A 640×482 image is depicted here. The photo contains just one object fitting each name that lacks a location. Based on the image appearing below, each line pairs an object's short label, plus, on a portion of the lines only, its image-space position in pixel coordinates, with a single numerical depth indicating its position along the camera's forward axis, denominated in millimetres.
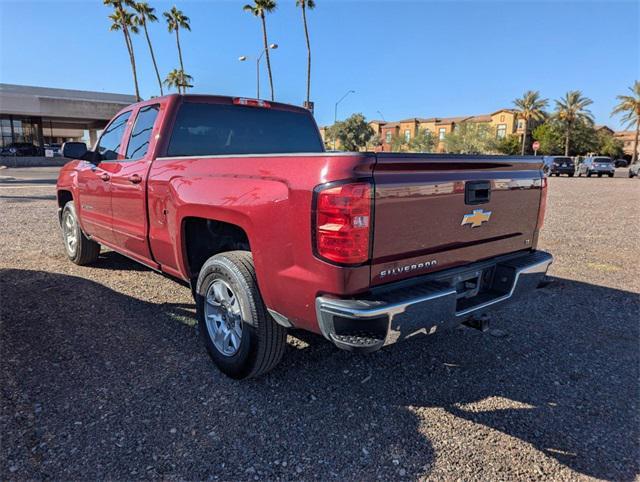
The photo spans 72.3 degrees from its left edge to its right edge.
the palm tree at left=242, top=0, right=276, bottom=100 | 36562
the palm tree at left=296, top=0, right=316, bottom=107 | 35119
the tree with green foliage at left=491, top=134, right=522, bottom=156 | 64075
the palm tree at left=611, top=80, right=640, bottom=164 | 53781
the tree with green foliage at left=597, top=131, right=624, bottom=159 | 78444
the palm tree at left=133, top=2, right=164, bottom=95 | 39925
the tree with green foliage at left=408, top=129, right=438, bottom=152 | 66312
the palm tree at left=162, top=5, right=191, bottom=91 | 44281
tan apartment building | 75312
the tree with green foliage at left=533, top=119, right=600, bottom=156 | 69375
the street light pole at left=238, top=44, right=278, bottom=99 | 29820
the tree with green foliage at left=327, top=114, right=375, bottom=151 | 64038
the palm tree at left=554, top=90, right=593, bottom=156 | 63562
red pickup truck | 2238
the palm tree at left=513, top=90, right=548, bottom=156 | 66250
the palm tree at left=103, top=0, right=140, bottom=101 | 36812
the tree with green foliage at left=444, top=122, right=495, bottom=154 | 61594
